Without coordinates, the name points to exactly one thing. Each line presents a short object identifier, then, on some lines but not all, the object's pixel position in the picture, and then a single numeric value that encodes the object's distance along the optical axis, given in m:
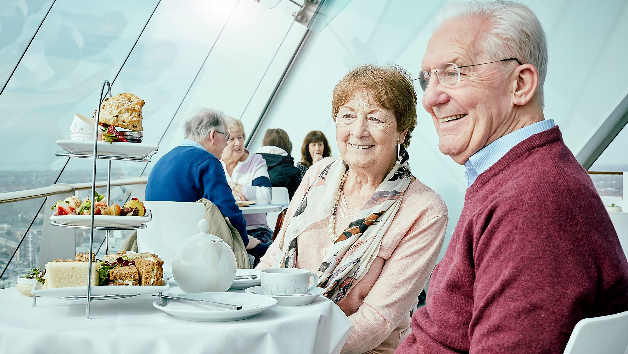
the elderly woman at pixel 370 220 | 1.78
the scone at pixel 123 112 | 1.35
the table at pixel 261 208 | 3.94
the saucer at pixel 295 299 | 1.37
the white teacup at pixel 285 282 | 1.40
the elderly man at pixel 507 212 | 0.86
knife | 1.20
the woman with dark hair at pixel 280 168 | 5.66
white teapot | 1.38
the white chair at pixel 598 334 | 0.75
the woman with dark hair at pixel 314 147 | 6.70
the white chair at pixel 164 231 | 2.56
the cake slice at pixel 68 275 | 1.25
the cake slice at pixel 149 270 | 1.32
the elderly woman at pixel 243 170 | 4.64
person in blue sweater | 3.11
